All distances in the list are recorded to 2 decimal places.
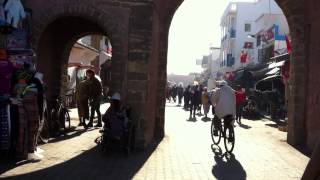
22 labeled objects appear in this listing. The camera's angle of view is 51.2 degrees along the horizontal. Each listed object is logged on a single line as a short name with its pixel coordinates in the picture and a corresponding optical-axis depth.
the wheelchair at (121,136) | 6.50
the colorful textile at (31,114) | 5.83
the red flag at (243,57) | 33.84
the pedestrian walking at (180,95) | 25.71
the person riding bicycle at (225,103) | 7.47
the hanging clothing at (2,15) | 6.32
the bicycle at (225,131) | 7.29
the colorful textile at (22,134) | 5.70
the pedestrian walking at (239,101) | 13.86
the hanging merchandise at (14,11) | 6.42
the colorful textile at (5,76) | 6.06
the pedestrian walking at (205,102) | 15.02
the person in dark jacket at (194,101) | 15.07
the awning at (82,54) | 15.90
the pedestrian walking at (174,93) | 29.72
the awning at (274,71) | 16.95
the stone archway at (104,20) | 7.24
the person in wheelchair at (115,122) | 6.48
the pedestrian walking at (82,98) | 10.00
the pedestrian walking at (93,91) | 9.89
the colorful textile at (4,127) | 5.62
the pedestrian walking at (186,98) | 18.25
